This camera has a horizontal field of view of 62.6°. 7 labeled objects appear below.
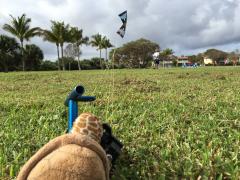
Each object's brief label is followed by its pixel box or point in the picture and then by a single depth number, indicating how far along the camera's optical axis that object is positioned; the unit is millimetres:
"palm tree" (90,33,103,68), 34883
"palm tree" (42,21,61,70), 27620
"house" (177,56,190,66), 48448
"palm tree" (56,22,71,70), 27942
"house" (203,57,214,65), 46040
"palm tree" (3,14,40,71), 25093
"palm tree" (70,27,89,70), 29161
